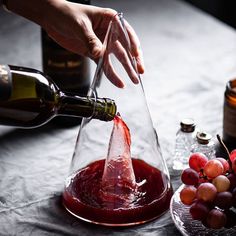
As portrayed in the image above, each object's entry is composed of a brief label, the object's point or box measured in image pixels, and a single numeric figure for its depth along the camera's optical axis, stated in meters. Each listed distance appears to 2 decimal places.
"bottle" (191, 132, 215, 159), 0.95
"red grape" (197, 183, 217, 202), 0.78
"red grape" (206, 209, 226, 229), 0.77
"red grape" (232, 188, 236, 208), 0.78
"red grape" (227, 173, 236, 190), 0.80
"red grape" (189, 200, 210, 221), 0.78
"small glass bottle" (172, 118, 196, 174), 0.98
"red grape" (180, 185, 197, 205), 0.81
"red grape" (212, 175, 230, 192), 0.79
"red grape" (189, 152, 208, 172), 0.84
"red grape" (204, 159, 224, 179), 0.81
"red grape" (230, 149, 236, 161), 0.85
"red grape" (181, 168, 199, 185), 0.82
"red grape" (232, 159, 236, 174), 0.82
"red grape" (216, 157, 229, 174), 0.83
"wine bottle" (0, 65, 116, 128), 0.81
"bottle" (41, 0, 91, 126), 1.06
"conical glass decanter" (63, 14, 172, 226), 0.85
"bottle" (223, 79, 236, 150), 0.99
